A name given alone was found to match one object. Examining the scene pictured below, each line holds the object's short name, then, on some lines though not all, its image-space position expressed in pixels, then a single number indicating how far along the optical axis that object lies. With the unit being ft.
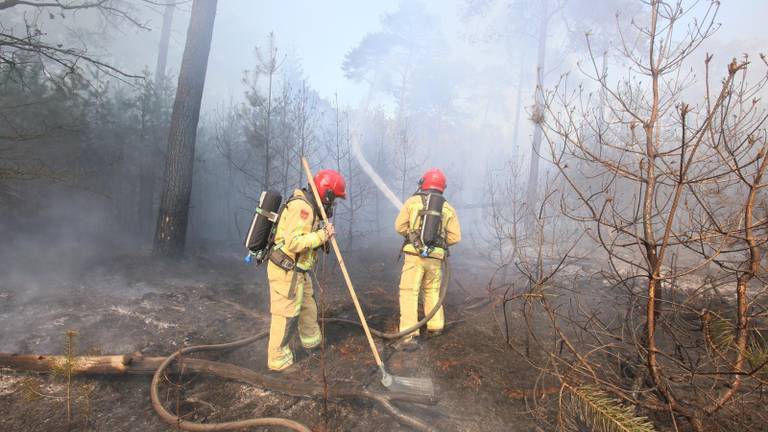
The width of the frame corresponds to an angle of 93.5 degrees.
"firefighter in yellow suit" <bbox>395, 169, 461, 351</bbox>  15.78
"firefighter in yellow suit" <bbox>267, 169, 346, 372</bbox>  12.76
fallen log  11.05
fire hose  9.21
